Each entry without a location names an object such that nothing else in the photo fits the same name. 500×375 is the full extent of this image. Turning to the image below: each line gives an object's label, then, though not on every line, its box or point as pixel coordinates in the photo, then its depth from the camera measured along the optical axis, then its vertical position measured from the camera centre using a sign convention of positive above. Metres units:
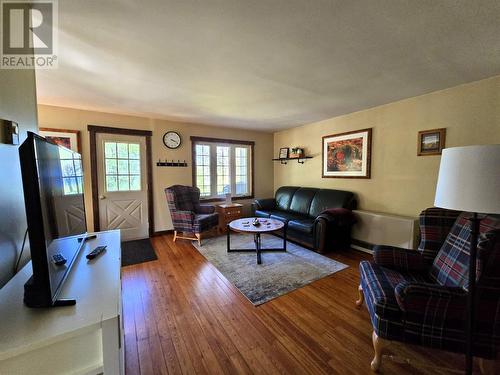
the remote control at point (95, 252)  1.44 -0.54
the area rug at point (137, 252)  3.14 -1.23
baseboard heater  2.86 -0.82
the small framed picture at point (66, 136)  3.38 +0.62
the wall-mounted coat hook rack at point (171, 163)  4.27 +0.23
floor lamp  0.98 -0.06
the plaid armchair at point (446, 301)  1.23 -0.80
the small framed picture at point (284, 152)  5.09 +0.53
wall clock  4.29 +0.71
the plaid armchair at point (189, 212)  3.79 -0.71
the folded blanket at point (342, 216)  3.36 -0.66
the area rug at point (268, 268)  2.37 -1.23
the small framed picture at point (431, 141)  2.79 +0.44
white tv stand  0.71 -0.56
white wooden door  3.81 -0.17
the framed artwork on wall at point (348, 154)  3.62 +0.36
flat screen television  0.79 -0.20
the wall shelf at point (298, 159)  4.74 +0.36
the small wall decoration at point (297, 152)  4.80 +0.51
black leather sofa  3.33 -0.75
